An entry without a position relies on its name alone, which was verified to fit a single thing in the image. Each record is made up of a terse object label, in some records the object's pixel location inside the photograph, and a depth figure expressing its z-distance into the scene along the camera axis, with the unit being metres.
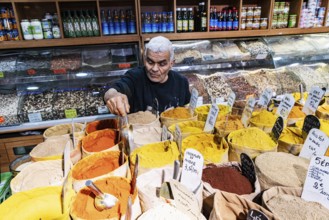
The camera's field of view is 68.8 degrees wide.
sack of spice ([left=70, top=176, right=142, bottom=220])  0.63
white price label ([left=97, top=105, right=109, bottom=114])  2.20
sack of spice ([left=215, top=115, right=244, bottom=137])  1.14
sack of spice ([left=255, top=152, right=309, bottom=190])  0.80
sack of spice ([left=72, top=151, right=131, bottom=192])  0.78
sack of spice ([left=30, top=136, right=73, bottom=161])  0.92
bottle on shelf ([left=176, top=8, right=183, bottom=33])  2.56
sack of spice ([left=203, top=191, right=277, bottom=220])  0.65
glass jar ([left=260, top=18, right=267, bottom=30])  2.72
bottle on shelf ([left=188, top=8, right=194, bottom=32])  2.58
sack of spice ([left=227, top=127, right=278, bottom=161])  0.96
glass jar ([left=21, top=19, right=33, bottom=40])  2.25
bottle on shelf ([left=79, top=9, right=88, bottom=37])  2.37
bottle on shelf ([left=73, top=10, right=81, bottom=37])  2.36
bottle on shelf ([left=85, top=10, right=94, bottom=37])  2.39
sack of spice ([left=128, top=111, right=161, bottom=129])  1.18
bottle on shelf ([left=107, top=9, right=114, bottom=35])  2.44
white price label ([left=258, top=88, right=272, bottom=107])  1.31
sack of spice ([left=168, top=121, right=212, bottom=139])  1.10
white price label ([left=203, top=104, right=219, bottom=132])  1.06
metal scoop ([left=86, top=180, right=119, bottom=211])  0.65
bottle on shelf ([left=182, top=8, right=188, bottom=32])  2.56
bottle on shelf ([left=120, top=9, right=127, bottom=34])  2.46
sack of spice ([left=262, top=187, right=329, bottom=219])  0.66
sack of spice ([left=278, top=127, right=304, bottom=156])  1.02
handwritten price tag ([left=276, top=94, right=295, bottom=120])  1.19
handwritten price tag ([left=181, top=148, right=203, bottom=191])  0.74
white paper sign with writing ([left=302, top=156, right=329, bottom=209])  0.69
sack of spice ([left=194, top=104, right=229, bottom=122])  1.37
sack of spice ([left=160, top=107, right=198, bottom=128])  1.28
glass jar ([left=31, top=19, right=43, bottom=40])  2.25
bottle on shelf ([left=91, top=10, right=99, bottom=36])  2.40
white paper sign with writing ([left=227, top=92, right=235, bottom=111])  1.33
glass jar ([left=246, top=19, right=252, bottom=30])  2.70
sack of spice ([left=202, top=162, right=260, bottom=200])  0.76
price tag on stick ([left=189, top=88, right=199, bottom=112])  1.35
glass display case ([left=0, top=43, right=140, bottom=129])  2.13
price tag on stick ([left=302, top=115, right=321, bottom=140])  0.98
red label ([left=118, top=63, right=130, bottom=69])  2.38
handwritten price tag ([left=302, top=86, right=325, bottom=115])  1.24
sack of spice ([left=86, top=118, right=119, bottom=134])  1.20
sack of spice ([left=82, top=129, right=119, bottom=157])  0.97
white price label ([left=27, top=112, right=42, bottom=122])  2.10
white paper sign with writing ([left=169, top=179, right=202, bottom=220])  0.66
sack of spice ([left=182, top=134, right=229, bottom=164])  0.93
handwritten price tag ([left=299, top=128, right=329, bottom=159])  0.83
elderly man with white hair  1.63
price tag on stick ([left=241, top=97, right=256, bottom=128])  1.16
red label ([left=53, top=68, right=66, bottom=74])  2.29
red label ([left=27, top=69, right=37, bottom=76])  2.27
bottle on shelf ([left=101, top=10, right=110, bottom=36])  2.42
